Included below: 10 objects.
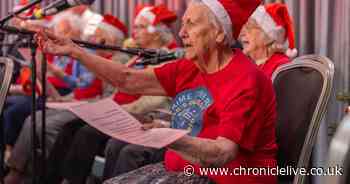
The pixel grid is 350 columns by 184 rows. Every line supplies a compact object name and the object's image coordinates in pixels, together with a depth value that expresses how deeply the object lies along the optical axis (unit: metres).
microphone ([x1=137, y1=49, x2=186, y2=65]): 3.88
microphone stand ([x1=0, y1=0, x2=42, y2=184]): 3.77
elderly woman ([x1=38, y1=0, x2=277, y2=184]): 2.63
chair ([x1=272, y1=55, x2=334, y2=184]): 2.89
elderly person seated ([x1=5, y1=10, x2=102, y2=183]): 5.60
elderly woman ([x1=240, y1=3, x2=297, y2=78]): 4.60
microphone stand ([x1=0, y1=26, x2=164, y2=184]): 3.71
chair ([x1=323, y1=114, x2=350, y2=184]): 1.38
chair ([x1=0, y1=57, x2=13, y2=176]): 3.39
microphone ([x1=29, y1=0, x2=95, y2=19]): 3.79
